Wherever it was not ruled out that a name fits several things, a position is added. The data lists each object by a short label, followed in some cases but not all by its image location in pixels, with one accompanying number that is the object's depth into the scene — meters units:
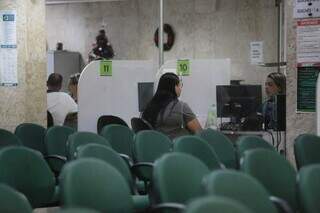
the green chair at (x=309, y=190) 4.49
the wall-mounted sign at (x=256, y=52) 14.55
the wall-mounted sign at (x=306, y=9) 7.85
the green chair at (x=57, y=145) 7.07
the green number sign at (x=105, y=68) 9.38
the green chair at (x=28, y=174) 5.14
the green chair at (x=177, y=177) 4.58
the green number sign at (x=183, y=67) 10.04
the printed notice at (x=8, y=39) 9.00
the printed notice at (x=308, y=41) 7.88
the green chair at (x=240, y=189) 3.90
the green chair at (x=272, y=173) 5.09
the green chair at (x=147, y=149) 6.48
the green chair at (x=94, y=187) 4.15
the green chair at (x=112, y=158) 5.35
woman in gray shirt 7.69
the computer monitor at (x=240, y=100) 9.40
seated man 9.74
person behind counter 9.48
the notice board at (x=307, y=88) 7.96
